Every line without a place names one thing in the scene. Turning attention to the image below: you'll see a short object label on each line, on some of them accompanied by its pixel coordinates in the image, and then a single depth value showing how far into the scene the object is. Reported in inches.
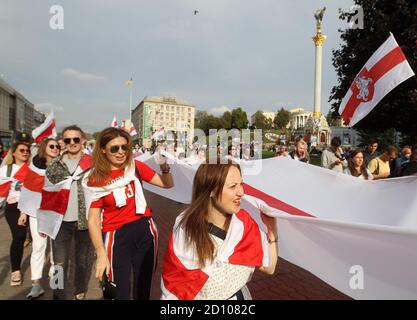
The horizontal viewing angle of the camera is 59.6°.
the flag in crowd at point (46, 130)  290.0
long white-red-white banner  75.2
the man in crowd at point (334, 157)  274.4
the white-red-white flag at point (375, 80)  215.2
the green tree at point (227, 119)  3920.3
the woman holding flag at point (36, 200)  166.2
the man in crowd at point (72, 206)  144.3
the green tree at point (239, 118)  3839.1
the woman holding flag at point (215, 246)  73.0
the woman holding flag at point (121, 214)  106.1
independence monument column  1939.0
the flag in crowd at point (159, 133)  652.4
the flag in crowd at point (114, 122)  577.8
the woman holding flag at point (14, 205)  179.9
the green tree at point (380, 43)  645.3
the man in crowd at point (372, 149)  374.2
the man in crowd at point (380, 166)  263.7
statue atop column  1988.2
